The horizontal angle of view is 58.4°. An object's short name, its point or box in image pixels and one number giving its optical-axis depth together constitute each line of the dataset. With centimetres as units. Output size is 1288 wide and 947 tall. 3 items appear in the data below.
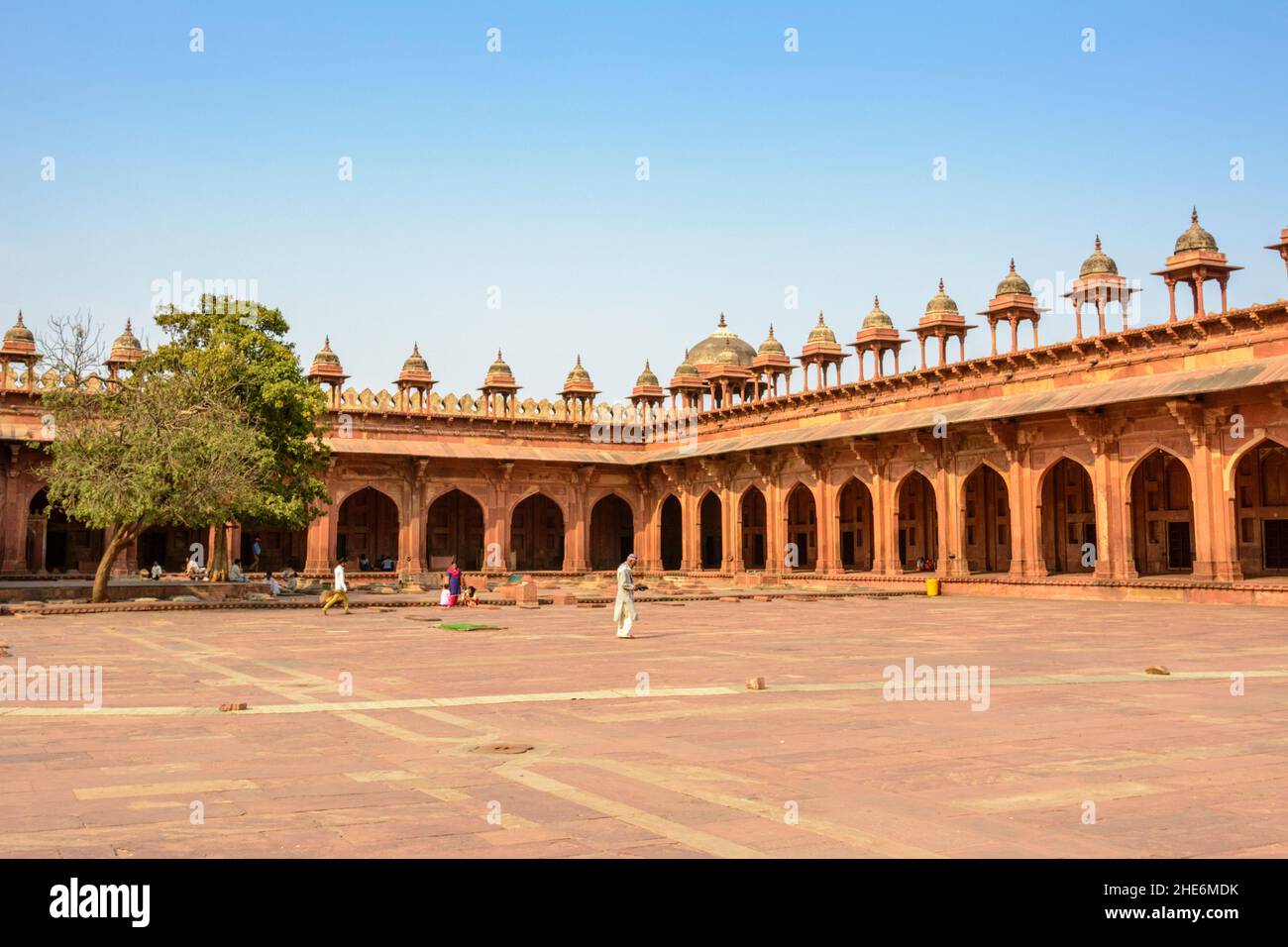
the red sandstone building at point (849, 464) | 2459
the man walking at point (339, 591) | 2186
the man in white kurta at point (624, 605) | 1502
